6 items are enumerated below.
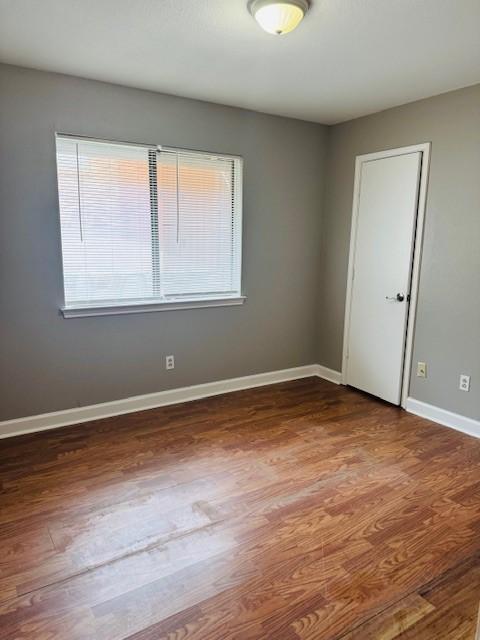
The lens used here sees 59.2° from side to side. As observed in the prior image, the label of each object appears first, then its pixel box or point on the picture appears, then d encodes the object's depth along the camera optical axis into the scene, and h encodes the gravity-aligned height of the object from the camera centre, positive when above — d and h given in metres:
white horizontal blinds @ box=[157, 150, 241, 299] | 3.37 +0.21
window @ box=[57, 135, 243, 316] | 3.03 +0.17
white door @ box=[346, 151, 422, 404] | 3.42 -0.16
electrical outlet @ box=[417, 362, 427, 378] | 3.38 -0.92
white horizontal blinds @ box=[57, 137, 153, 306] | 2.99 +0.20
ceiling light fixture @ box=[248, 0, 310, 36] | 1.88 +1.07
